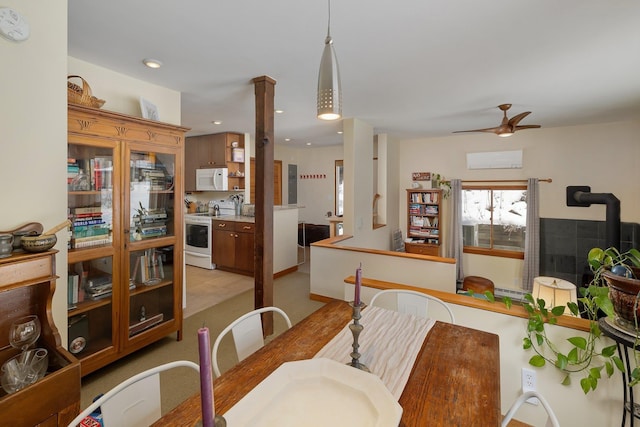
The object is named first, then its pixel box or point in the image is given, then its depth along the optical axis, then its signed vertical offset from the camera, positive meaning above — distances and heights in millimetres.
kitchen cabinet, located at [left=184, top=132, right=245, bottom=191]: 5156 +902
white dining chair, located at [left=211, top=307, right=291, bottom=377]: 1485 -663
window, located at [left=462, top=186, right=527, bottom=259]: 5352 -238
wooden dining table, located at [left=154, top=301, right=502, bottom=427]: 924 -643
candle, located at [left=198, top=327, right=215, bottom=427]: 541 -328
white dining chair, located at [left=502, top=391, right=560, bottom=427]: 970 -657
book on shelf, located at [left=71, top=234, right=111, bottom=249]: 2135 -265
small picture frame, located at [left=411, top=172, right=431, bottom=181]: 5961 +618
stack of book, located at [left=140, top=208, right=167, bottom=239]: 2594 -160
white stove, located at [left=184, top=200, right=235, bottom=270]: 5223 -536
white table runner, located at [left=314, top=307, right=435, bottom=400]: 1157 -632
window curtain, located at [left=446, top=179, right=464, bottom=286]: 5668 -312
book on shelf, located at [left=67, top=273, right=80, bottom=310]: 2121 -604
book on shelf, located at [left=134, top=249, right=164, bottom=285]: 2597 -548
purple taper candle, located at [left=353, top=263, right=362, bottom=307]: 1131 -302
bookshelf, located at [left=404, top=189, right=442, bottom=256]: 5793 -307
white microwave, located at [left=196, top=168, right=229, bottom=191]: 5074 +458
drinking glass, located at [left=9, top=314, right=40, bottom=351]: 1187 -514
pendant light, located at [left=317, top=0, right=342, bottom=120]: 1236 +510
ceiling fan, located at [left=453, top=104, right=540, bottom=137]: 3391 +945
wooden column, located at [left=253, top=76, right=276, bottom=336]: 2682 +154
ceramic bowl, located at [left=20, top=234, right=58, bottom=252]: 1231 -157
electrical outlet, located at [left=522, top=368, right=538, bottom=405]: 1749 -1023
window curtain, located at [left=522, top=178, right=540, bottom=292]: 5031 -519
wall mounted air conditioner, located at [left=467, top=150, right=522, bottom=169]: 5207 +848
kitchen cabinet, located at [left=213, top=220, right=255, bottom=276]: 4777 -665
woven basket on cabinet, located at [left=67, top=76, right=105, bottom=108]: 2047 +773
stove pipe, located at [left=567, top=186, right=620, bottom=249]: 3410 -65
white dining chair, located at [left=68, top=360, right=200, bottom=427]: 975 -680
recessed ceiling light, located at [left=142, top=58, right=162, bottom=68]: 2348 +1146
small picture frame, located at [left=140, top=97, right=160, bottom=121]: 2662 +876
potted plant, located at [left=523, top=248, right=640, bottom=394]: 1464 -738
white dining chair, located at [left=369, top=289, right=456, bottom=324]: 1941 -632
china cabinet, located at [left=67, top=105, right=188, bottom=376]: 2150 -222
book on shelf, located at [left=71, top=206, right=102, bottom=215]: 2166 -35
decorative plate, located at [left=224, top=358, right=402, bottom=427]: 862 -615
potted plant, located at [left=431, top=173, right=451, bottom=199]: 5821 +446
